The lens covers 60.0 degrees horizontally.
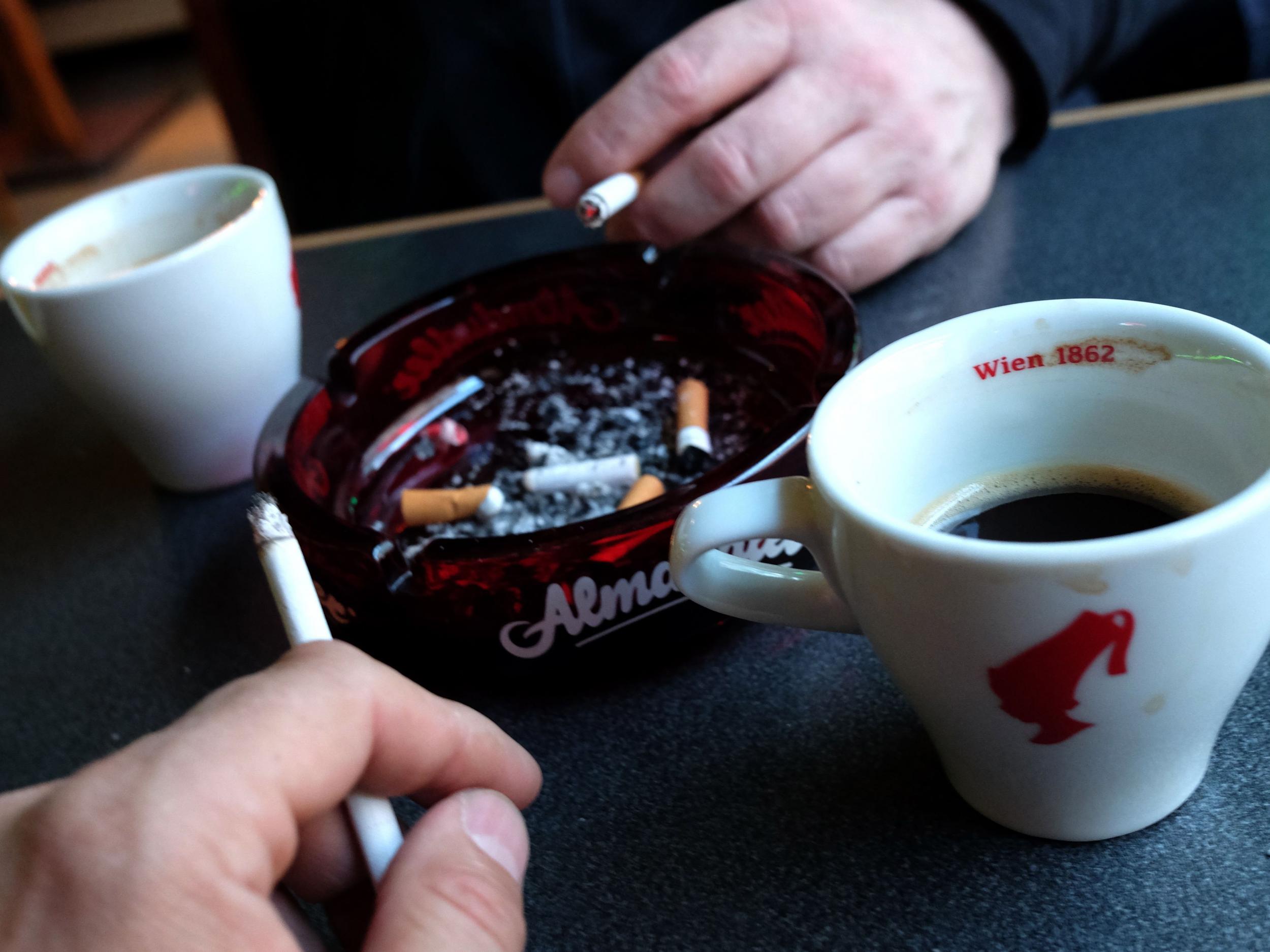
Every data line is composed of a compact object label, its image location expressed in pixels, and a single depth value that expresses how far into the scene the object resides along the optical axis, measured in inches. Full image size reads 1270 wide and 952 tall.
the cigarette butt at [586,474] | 24.0
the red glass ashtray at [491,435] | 18.8
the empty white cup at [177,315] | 26.0
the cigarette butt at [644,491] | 22.9
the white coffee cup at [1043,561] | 12.0
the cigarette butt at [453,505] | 23.4
